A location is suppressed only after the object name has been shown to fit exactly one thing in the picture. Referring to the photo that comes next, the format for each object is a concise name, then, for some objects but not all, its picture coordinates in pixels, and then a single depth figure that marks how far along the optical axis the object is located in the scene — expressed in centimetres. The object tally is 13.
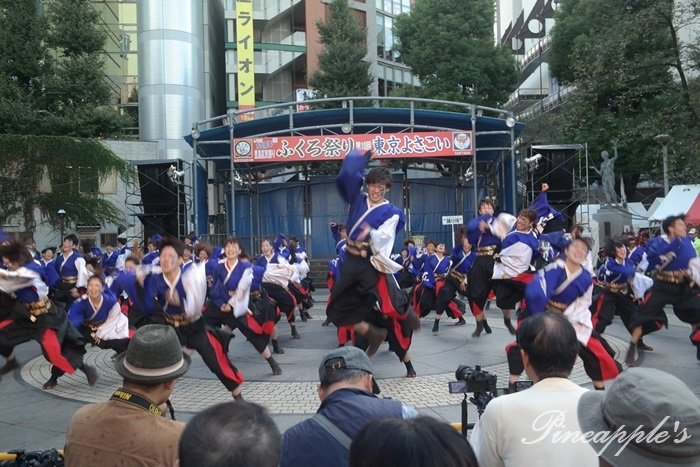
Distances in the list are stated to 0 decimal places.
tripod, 326
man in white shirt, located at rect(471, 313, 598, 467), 225
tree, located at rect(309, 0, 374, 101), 2844
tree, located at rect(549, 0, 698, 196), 1769
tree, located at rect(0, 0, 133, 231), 2400
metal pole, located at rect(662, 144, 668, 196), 1817
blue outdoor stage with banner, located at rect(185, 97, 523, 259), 1772
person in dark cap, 217
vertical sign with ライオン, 2936
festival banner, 1762
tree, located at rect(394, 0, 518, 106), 2802
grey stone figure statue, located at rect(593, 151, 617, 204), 2423
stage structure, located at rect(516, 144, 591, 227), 2038
